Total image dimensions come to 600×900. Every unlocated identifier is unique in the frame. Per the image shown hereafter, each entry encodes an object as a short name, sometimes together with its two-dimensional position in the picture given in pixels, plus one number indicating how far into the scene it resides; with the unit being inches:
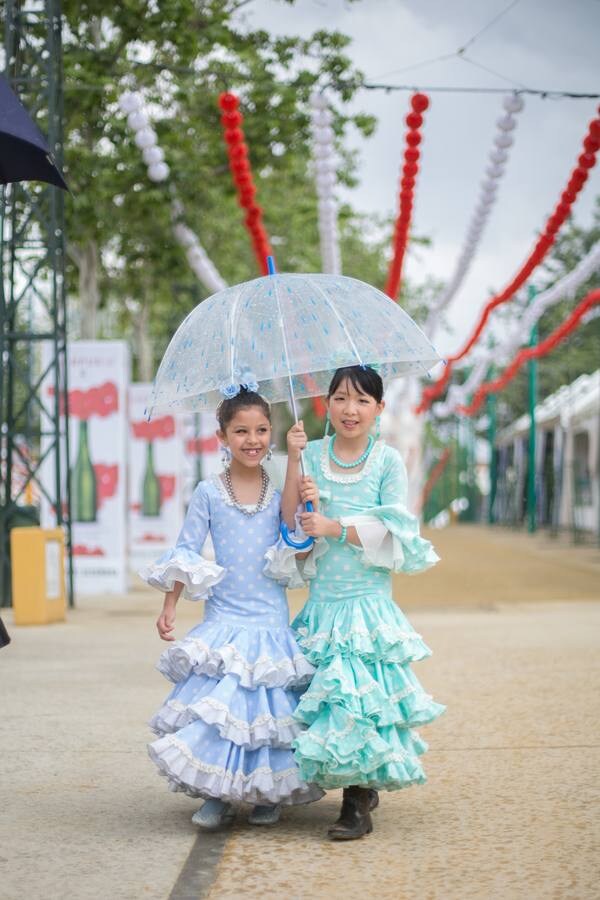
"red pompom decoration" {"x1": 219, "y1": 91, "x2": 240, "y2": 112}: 521.3
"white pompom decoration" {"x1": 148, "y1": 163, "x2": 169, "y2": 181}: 609.3
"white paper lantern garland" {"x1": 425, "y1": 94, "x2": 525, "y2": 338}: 527.8
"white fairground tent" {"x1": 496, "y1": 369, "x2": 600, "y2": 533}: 1053.8
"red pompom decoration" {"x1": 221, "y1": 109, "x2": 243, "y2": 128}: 541.0
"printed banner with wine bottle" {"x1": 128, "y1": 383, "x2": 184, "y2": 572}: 772.6
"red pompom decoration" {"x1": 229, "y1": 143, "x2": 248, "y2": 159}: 563.4
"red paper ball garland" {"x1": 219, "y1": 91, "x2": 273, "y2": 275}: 531.9
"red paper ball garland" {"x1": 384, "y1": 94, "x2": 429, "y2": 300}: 512.4
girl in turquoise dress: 183.8
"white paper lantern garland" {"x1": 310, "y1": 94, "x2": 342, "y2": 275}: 556.1
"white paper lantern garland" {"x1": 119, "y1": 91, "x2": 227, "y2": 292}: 577.3
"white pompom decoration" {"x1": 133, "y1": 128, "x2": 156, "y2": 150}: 592.1
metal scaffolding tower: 518.6
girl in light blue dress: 186.2
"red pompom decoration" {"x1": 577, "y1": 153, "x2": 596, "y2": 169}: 523.0
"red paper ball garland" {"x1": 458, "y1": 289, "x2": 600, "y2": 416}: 816.0
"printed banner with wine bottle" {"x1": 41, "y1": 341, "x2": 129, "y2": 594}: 639.1
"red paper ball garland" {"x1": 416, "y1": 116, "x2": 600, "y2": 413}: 522.6
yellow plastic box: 488.7
